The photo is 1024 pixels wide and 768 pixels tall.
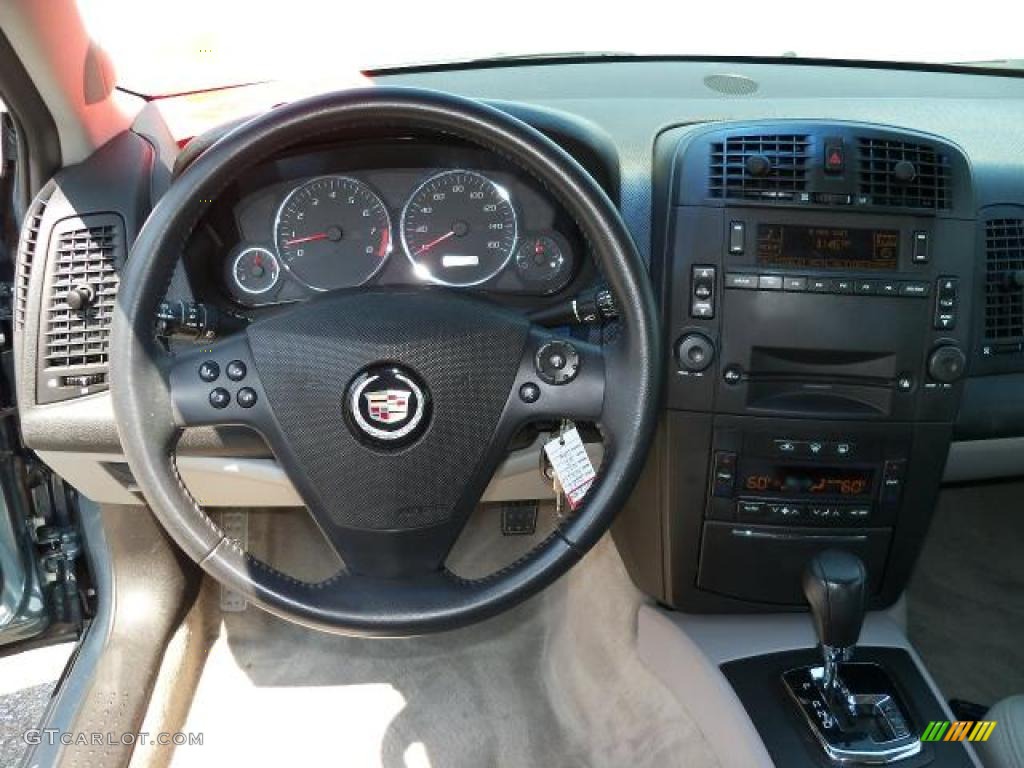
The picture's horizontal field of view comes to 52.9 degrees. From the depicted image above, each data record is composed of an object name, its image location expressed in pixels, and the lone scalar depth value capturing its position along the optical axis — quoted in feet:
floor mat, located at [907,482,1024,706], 8.14
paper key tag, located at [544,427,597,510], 5.13
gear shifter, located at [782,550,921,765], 5.34
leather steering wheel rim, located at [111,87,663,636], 4.62
